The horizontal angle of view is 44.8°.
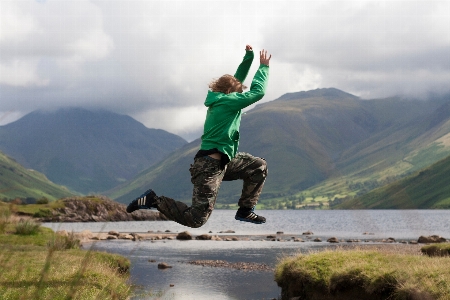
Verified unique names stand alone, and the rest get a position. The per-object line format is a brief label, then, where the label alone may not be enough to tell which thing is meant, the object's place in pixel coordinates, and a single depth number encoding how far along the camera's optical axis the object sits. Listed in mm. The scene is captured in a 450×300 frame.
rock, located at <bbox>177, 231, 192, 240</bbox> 91856
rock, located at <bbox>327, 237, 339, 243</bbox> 83375
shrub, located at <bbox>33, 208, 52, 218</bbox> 131225
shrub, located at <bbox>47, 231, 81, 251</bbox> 33891
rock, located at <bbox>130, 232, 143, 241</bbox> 87338
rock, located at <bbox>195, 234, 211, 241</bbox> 90250
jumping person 10344
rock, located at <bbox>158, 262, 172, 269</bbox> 48844
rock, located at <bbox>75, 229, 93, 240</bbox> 75912
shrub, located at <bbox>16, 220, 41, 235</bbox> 40625
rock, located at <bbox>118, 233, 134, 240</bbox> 87500
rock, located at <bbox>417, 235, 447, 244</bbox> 79162
